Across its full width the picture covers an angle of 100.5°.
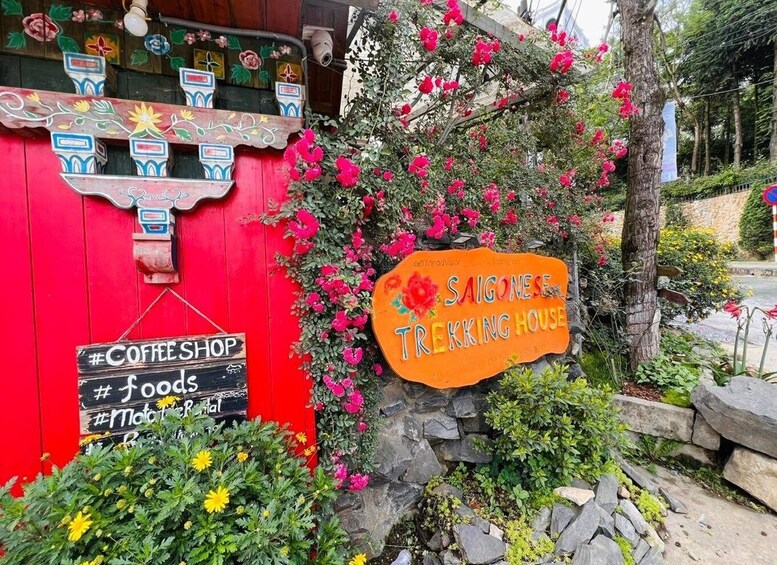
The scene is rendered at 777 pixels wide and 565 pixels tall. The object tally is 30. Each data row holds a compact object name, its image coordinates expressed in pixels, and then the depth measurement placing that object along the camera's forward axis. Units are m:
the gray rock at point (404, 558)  1.92
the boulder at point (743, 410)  2.45
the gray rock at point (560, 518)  2.03
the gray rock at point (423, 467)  2.19
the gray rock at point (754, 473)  2.44
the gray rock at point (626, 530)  2.08
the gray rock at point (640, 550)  2.03
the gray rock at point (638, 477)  2.53
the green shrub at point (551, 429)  2.15
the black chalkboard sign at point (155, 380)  1.53
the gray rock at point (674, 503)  2.45
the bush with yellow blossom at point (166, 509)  1.12
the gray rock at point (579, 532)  1.97
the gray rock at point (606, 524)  2.05
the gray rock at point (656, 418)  2.89
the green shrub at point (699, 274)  3.93
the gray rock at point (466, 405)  2.37
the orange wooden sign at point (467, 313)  2.07
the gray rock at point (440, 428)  2.29
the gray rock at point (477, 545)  1.89
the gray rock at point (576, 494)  2.12
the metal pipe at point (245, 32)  1.62
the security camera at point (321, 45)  1.80
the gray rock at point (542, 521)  2.05
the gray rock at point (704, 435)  2.77
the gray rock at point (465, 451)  2.36
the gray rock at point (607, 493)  2.19
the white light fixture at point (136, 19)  1.37
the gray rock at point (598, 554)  1.90
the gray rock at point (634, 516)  2.16
